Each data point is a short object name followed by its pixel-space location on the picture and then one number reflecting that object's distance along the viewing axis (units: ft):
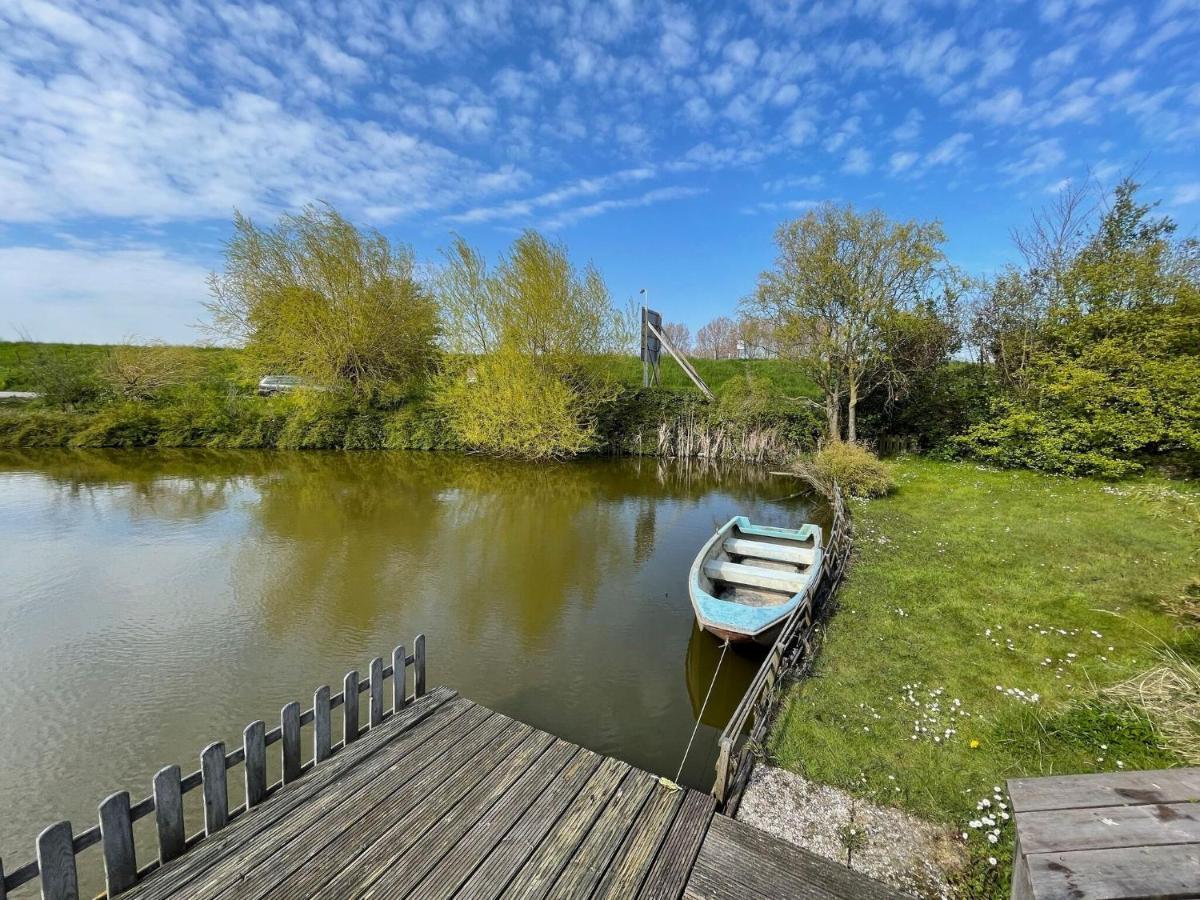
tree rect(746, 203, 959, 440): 55.77
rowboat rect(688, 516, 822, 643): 20.02
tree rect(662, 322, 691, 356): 202.28
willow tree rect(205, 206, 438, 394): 70.90
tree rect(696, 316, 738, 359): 189.57
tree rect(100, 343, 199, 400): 77.71
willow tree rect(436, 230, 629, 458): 65.26
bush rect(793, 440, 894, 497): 44.52
